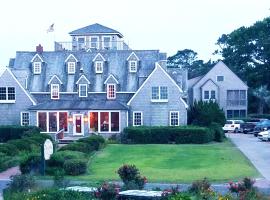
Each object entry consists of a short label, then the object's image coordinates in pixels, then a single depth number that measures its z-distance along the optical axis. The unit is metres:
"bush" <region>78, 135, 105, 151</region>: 45.36
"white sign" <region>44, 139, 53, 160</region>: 31.11
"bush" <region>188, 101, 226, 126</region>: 61.19
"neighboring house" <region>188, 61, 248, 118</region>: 86.06
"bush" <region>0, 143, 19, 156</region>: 38.35
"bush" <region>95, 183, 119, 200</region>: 19.58
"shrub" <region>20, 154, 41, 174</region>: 31.45
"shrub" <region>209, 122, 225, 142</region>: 57.41
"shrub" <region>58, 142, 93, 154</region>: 39.67
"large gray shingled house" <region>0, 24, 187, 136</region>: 59.16
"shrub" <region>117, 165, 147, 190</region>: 23.42
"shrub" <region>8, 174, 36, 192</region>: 22.81
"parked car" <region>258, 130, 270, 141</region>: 57.12
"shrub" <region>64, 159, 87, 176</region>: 31.12
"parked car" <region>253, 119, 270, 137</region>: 66.64
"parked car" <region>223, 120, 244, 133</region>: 74.62
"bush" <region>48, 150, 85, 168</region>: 32.16
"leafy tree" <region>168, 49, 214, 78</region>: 157.68
